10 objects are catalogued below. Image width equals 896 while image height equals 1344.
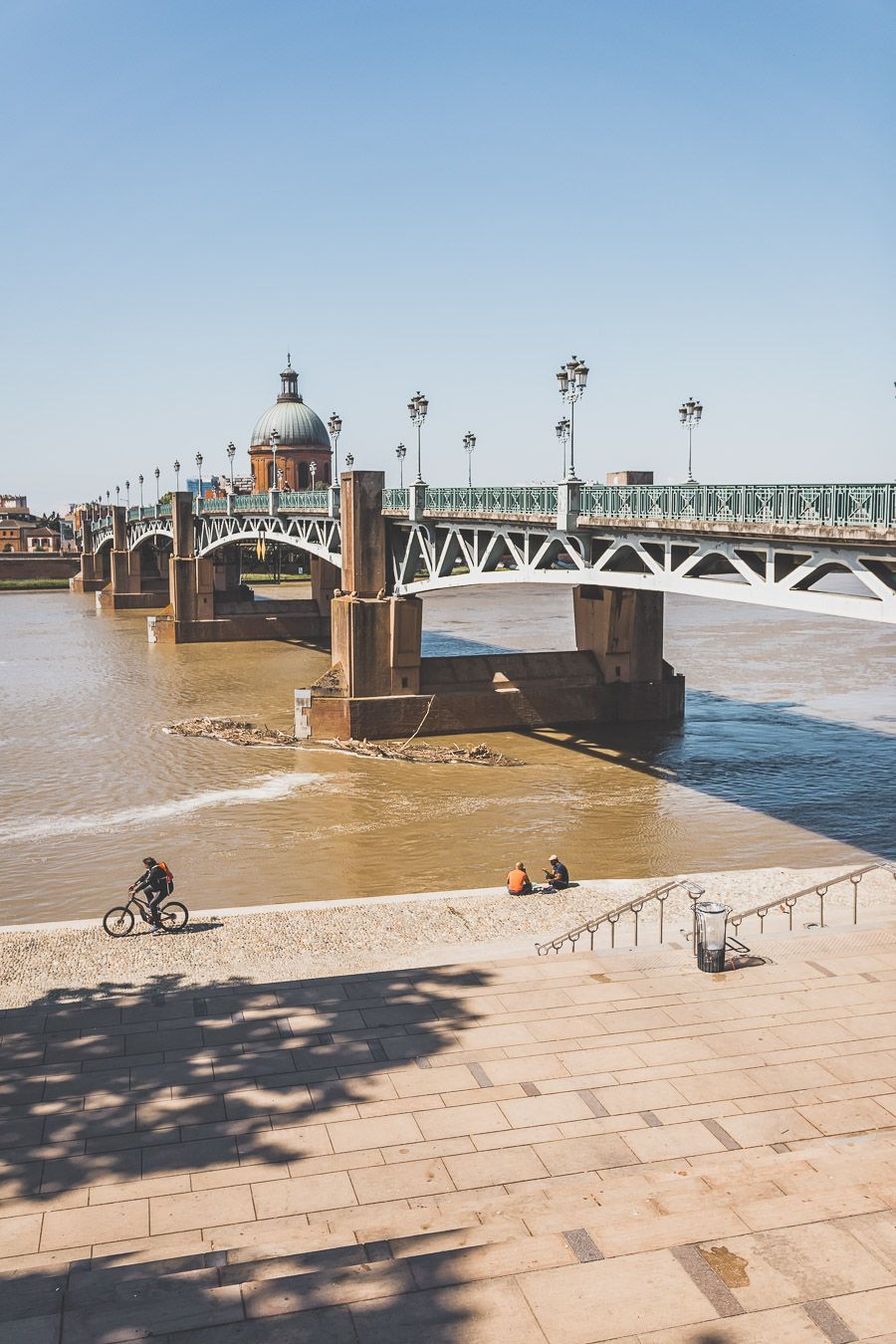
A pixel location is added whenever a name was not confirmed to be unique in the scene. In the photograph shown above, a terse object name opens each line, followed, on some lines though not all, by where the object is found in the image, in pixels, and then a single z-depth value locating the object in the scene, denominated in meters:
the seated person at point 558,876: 17.27
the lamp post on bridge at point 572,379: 24.50
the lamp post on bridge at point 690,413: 26.90
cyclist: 14.71
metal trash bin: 11.54
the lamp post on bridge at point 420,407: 36.16
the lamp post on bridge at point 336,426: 48.19
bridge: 17.56
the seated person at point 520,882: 16.48
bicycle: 14.59
